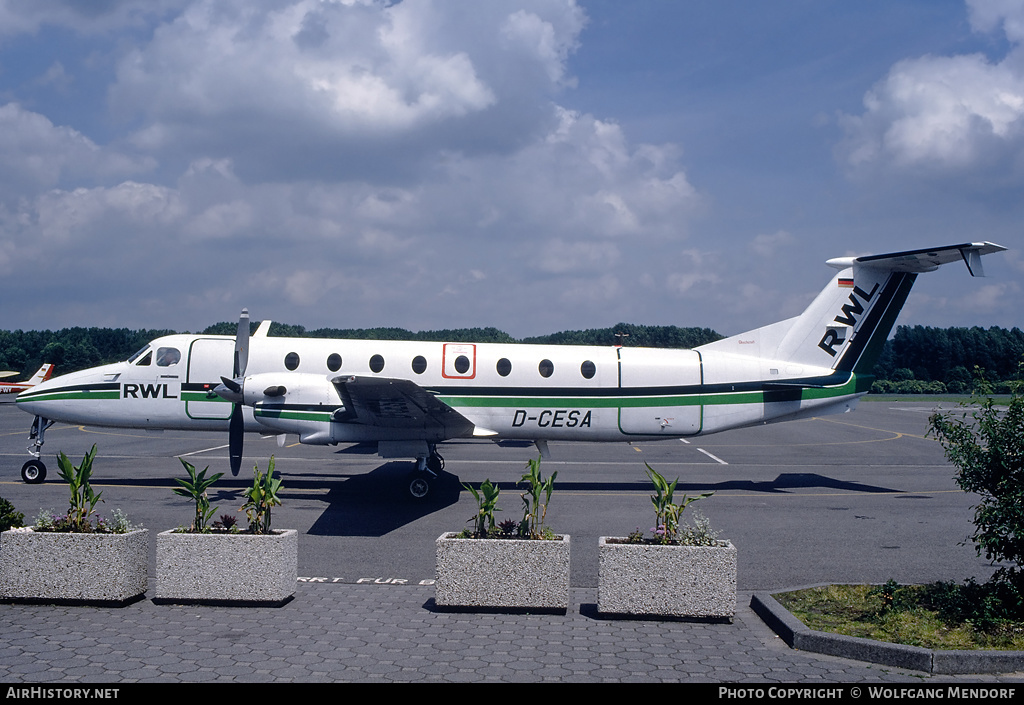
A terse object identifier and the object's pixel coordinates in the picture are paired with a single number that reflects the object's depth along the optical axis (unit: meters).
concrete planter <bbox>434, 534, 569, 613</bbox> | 7.05
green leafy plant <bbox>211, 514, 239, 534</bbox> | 7.55
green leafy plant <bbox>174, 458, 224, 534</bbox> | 7.53
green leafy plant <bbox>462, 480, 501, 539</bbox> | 7.37
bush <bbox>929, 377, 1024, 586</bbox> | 6.50
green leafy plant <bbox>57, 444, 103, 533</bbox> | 7.36
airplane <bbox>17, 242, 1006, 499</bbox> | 15.41
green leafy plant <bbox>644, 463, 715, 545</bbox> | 7.10
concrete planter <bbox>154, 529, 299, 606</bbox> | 7.20
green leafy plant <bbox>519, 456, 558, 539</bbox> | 7.31
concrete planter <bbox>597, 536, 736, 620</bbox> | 6.84
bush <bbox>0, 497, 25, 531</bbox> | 7.59
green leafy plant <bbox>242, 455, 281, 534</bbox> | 7.48
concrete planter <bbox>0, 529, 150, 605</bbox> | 7.09
